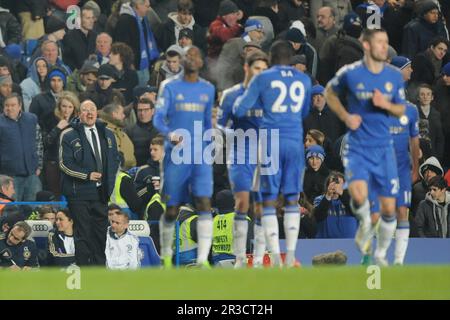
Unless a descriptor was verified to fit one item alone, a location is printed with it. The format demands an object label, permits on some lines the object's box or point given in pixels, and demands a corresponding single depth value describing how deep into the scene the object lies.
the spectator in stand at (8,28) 25.77
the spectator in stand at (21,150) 22.92
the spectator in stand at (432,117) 24.00
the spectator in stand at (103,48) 25.11
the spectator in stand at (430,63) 24.68
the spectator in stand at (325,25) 25.08
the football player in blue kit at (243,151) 18.62
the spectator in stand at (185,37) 24.73
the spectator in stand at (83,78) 24.36
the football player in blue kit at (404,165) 18.69
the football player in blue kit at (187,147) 18.09
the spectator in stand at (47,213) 21.67
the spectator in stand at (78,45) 25.53
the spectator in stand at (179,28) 25.50
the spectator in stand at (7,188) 22.27
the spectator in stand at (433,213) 22.22
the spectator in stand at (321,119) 23.11
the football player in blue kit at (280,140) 18.22
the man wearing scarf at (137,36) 25.27
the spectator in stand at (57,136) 22.80
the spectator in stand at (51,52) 24.89
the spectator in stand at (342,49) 23.92
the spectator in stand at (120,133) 22.94
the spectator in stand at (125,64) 24.58
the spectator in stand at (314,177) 22.34
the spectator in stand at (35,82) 24.36
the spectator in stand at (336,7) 25.53
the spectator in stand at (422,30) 25.08
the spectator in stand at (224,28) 24.77
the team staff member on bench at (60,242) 21.08
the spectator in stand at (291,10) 25.62
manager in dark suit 21.27
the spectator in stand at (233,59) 23.83
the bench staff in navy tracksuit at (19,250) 20.83
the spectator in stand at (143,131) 22.78
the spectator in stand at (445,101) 24.36
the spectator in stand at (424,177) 22.81
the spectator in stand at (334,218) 21.71
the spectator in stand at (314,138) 22.44
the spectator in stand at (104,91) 23.89
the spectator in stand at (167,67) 23.33
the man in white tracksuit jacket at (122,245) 20.33
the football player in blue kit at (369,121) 18.00
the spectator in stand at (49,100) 23.86
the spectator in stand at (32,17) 26.19
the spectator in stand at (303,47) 24.22
